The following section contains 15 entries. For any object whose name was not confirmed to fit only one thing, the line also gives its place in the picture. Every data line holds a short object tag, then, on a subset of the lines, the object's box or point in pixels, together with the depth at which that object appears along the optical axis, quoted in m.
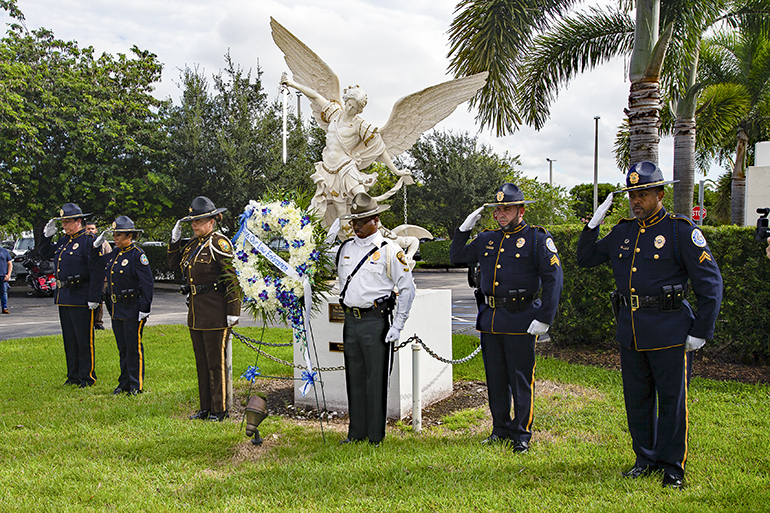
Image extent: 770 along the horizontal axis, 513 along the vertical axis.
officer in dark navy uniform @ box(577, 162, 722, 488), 3.66
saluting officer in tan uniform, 5.44
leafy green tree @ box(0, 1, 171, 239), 18.83
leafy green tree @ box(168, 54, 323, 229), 20.61
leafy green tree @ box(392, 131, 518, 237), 32.22
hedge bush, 6.84
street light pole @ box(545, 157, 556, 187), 44.19
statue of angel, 6.46
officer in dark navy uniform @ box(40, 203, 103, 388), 6.99
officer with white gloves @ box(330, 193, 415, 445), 4.49
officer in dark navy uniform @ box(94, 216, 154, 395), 6.55
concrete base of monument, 5.64
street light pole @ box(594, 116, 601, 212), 35.91
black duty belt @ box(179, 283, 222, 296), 5.45
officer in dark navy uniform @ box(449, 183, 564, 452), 4.45
